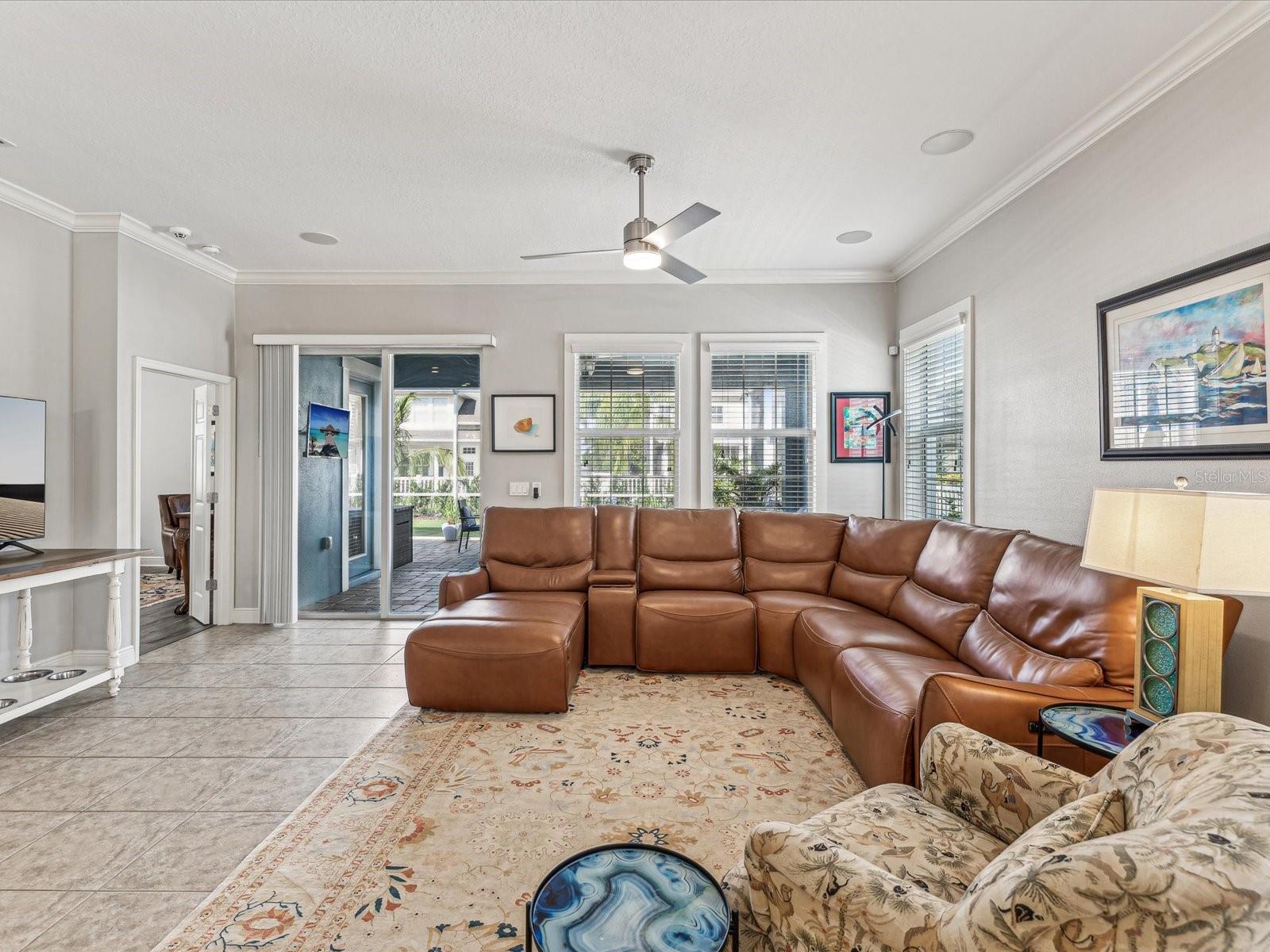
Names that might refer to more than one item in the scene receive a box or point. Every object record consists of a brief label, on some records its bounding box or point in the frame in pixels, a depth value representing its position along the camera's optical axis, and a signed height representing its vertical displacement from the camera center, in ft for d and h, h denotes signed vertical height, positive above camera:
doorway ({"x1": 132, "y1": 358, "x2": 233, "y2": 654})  14.71 -1.66
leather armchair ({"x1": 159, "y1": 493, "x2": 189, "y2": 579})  19.36 -1.22
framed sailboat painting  6.52 +1.40
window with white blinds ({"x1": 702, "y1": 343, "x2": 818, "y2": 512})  15.96 +1.28
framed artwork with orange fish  15.88 +1.45
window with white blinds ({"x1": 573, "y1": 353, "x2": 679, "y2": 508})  16.03 +1.31
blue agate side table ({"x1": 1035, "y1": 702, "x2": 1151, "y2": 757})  5.08 -2.22
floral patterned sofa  2.18 -1.80
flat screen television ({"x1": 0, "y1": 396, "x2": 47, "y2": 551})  10.36 +0.11
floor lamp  15.38 +1.36
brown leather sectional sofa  6.62 -2.31
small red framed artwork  15.67 +1.46
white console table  9.14 -2.38
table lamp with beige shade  4.69 -0.72
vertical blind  15.81 -0.19
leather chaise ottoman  9.64 -3.05
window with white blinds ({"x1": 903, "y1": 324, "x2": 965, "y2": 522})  12.89 +1.20
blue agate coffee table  3.35 -2.57
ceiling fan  9.18 +3.81
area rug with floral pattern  5.43 -3.97
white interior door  15.81 -0.79
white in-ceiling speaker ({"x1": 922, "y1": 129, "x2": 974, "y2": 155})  9.11 +5.23
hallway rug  18.65 -3.75
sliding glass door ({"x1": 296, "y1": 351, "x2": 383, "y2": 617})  17.30 -0.23
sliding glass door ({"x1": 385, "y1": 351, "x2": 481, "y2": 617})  19.10 +0.24
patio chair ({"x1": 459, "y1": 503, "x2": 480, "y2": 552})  22.76 -1.78
